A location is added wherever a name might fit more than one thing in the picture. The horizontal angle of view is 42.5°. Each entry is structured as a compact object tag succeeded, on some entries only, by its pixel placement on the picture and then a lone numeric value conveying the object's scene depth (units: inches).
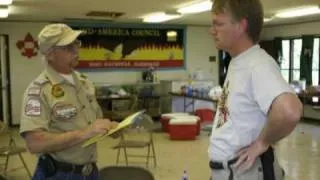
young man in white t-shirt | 54.3
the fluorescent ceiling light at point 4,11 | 267.4
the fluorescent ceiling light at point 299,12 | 295.3
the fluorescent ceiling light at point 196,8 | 258.8
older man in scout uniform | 66.6
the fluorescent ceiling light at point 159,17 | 325.4
